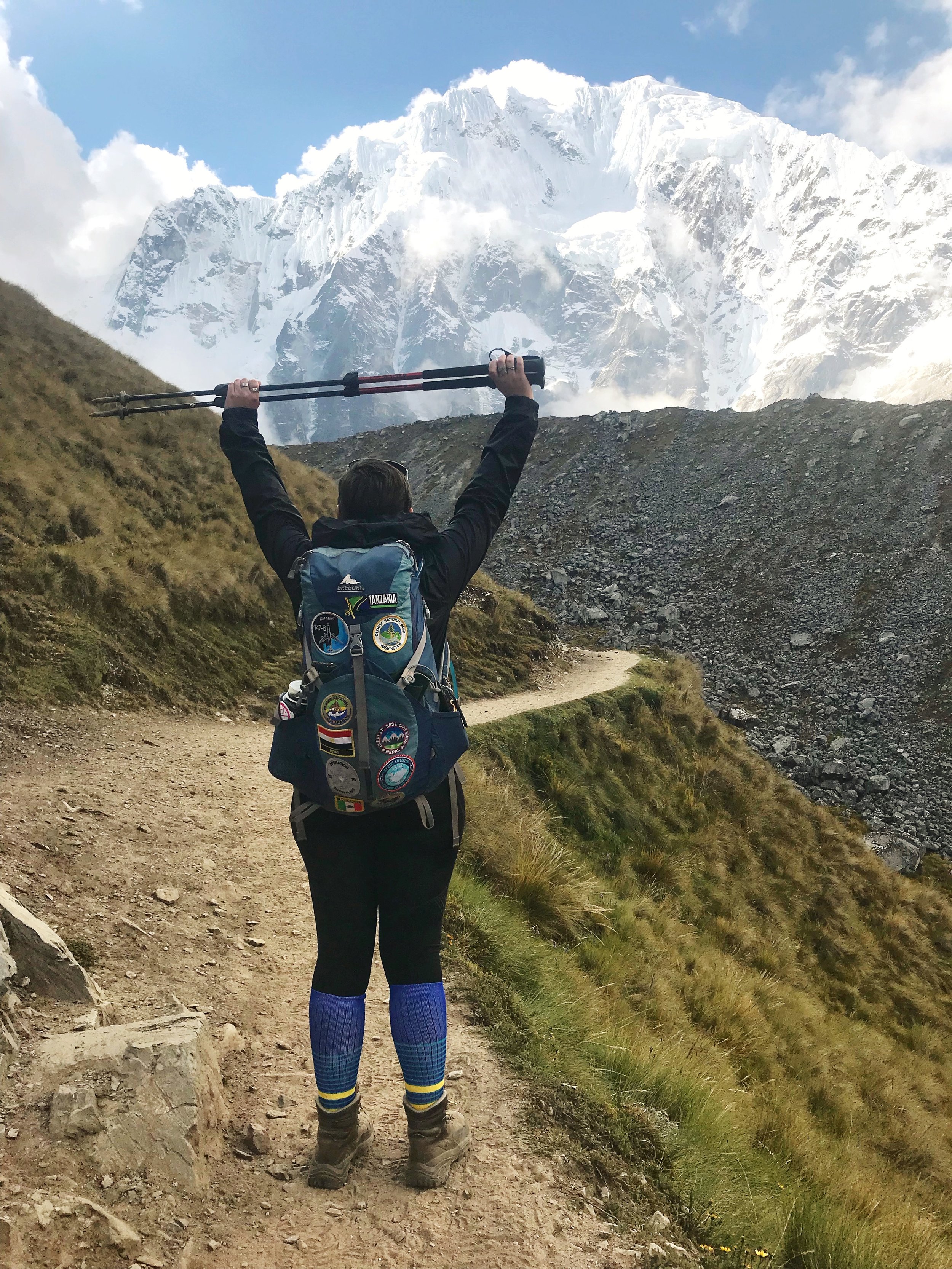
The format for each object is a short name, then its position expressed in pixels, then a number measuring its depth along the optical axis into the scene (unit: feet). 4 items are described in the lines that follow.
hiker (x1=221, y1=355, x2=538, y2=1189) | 9.11
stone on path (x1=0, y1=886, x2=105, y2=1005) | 12.21
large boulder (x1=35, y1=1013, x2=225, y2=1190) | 9.43
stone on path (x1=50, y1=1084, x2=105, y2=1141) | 9.43
